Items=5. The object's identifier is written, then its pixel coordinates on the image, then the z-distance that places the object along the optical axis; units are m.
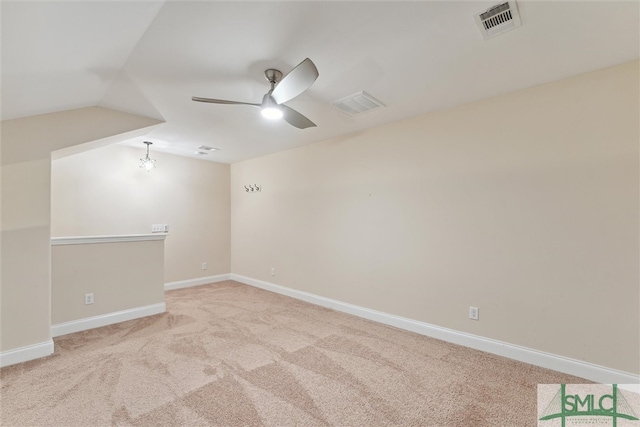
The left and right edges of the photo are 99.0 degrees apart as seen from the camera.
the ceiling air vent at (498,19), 1.57
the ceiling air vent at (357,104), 2.65
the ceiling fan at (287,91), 1.73
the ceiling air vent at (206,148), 4.47
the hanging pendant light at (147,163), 4.57
